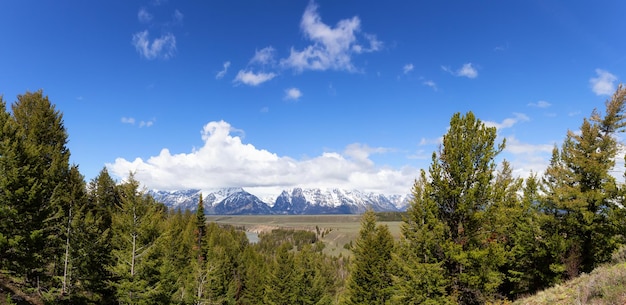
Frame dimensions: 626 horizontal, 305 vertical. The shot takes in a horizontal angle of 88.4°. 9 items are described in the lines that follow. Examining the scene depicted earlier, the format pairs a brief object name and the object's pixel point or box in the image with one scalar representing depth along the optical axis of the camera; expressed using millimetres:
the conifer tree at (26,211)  23547
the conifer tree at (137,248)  24094
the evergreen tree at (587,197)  24109
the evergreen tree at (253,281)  67562
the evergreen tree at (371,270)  33094
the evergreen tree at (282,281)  48750
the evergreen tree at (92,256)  31172
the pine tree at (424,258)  18109
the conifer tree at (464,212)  17250
